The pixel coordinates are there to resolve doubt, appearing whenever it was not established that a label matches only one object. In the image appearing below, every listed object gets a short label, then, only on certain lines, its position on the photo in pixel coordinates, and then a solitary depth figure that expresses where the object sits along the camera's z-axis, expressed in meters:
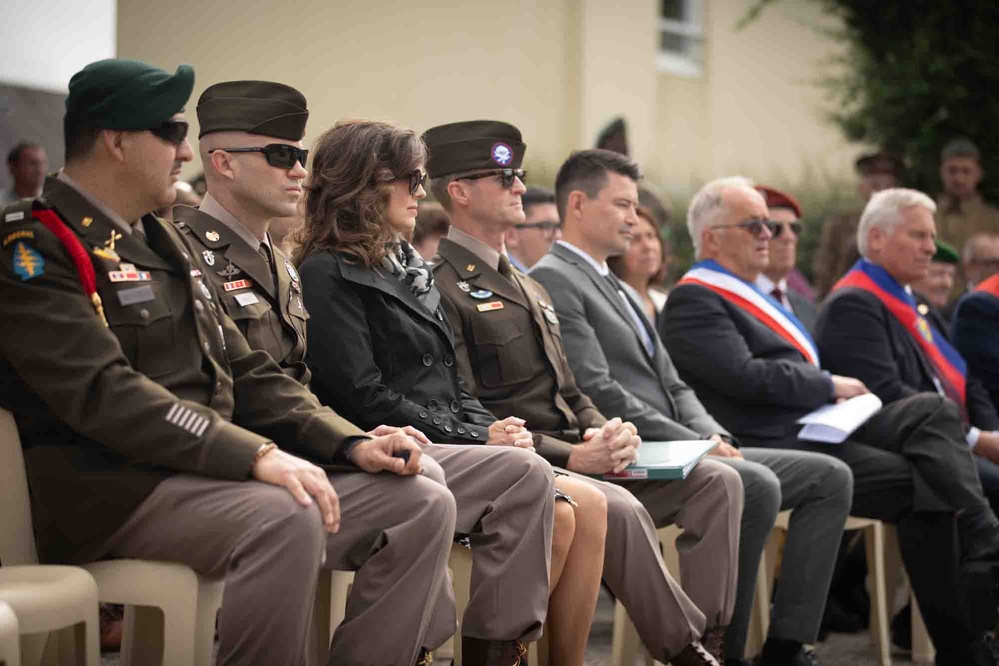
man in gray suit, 9.18
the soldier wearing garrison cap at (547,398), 7.81
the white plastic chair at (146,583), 5.73
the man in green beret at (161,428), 5.62
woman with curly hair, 7.35
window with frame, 26.94
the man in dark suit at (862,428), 10.03
